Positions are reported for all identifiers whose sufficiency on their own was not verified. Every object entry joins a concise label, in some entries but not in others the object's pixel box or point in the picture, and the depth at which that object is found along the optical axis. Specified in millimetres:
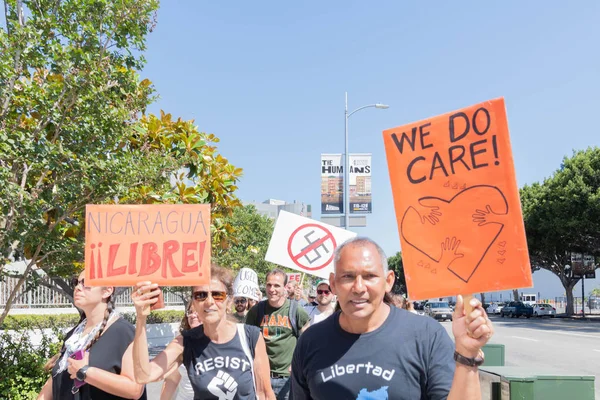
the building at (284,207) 101962
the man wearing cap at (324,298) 6975
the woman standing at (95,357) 3109
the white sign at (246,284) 6711
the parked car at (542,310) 46375
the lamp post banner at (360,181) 22281
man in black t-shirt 2295
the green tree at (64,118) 5770
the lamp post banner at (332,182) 22578
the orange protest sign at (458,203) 2270
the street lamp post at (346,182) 21438
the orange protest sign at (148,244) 3215
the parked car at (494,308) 59000
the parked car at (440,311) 39219
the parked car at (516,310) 46781
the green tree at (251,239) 31688
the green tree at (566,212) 33859
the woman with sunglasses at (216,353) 3271
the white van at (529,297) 77188
